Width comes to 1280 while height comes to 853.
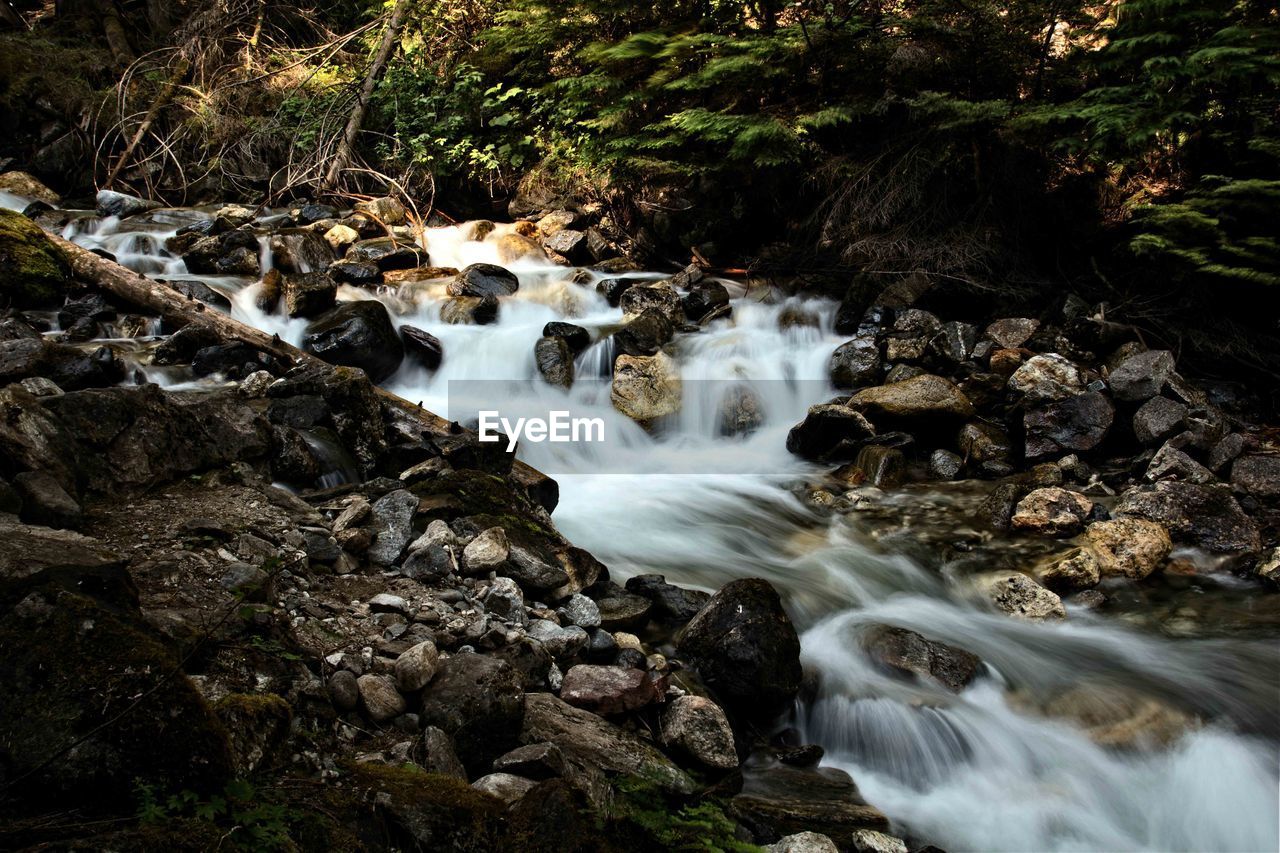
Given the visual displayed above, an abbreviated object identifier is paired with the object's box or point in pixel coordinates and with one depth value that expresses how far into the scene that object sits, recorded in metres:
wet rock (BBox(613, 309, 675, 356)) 8.84
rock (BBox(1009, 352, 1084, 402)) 7.33
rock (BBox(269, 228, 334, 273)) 9.84
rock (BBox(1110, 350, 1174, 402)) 7.02
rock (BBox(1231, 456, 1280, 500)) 5.94
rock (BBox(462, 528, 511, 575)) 3.86
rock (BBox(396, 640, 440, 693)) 2.73
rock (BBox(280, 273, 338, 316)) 8.52
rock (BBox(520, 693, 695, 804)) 2.81
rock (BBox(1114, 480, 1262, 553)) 5.47
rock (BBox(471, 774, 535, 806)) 2.29
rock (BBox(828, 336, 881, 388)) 8.43
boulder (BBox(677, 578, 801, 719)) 3.78
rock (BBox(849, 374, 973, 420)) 7.39
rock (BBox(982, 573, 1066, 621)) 5.00
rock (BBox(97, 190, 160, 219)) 11.33
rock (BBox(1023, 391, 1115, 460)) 6.91
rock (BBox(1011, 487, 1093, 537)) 5.82
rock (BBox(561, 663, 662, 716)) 3.22
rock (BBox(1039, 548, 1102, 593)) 5.20
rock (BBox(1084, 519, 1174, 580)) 5.30
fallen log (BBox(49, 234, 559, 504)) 5.94
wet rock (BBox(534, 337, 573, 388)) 8.52
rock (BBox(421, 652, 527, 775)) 2.56
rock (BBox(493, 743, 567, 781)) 2.46
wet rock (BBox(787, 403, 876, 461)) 7.50
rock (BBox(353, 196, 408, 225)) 12.03
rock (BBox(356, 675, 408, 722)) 2.58
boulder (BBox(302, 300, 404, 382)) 7.67
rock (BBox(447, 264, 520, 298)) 9.91
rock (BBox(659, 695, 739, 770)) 3.20
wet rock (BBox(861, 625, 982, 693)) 4.25
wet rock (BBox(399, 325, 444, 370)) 8.36
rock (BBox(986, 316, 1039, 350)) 8.23
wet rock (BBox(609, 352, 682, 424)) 8.31
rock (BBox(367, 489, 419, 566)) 3.82
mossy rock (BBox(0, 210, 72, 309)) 7.36
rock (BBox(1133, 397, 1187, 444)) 6.68
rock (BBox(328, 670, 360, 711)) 2.54
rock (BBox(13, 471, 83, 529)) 3.04
